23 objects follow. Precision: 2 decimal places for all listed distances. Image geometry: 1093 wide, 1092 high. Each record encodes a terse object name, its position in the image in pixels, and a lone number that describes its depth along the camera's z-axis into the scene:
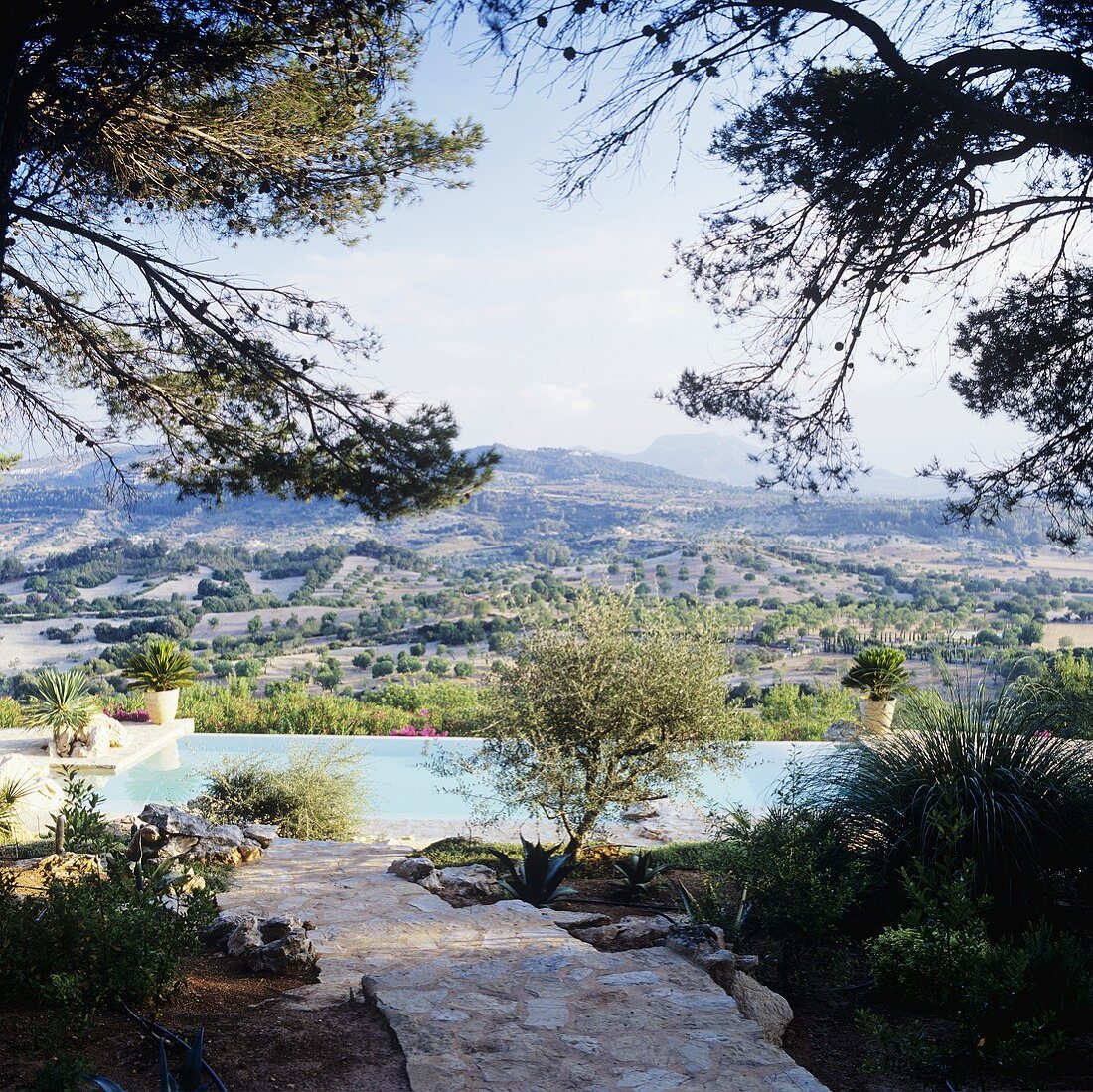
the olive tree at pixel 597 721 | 6.59
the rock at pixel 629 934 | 4.72
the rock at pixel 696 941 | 4.21
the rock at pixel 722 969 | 4.07
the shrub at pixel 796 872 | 4.36
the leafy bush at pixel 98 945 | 3.15
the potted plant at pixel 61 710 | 11.35
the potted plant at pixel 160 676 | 12.70
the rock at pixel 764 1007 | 3.78
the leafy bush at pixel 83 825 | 3.86
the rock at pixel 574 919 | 5.17
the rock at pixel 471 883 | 6.06
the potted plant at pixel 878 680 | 11.55
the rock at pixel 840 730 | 11.08
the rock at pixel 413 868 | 6.17
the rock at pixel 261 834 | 6.99
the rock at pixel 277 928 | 4.41
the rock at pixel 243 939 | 4.19
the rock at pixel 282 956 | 4.08
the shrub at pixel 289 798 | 8.07
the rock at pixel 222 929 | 4.38
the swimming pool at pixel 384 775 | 10.59
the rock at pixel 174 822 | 6.39
